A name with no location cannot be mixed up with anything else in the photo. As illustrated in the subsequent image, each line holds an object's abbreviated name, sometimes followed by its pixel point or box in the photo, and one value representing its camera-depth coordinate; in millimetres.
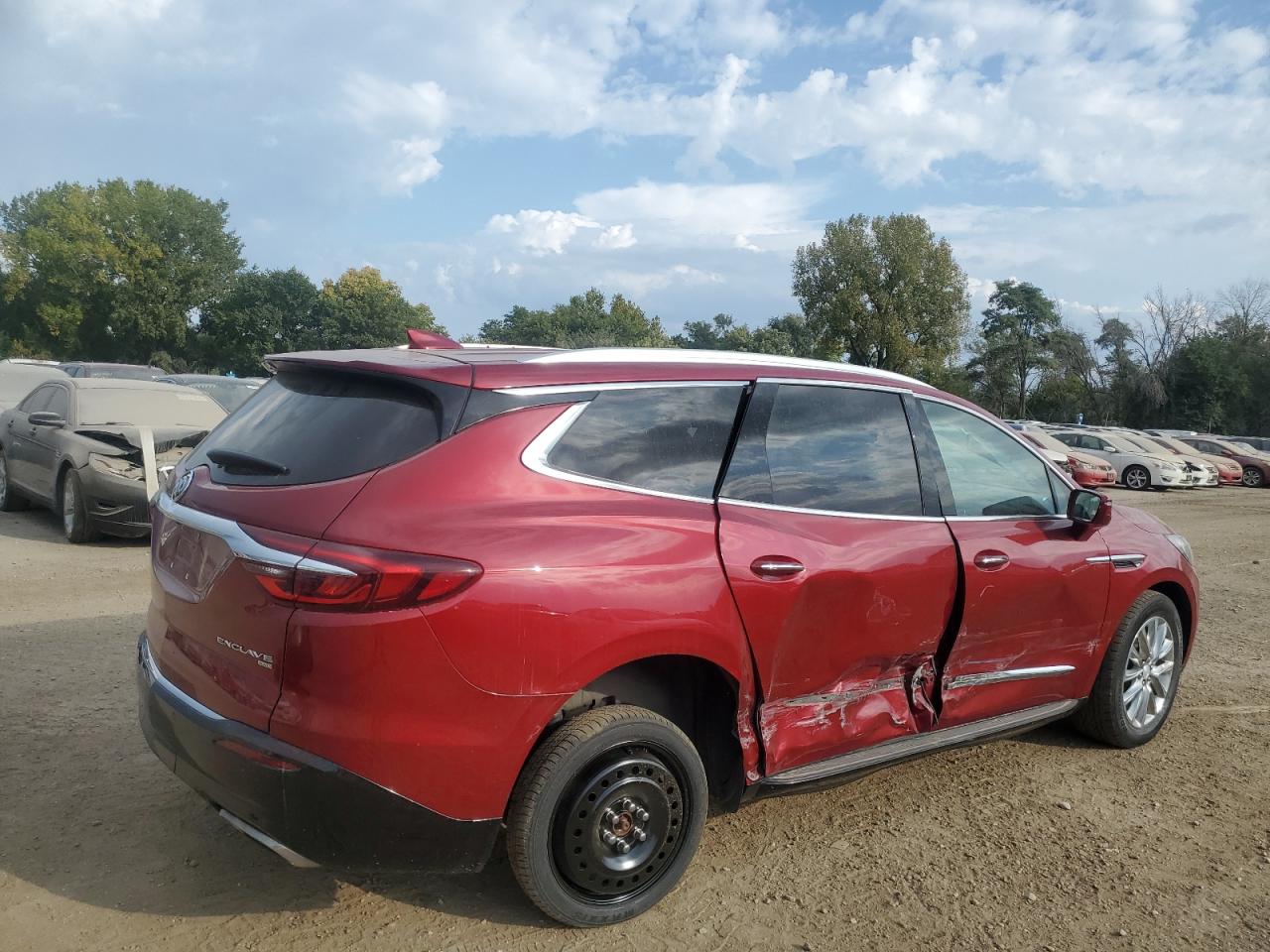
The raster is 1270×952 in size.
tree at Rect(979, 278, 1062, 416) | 59375
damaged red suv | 2686
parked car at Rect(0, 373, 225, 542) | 8938
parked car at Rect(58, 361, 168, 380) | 19886
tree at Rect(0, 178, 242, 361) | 63219
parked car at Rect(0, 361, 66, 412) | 15922
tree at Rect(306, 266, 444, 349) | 66000
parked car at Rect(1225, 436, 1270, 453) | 38125
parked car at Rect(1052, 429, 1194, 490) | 26219
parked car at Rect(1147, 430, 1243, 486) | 29000
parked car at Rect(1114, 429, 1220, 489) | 26953
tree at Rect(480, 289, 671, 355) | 69875
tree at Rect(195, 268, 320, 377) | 66875
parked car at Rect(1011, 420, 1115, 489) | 23375
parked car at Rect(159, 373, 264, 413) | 13836
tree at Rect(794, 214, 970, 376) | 49750
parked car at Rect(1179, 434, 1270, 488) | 31188
